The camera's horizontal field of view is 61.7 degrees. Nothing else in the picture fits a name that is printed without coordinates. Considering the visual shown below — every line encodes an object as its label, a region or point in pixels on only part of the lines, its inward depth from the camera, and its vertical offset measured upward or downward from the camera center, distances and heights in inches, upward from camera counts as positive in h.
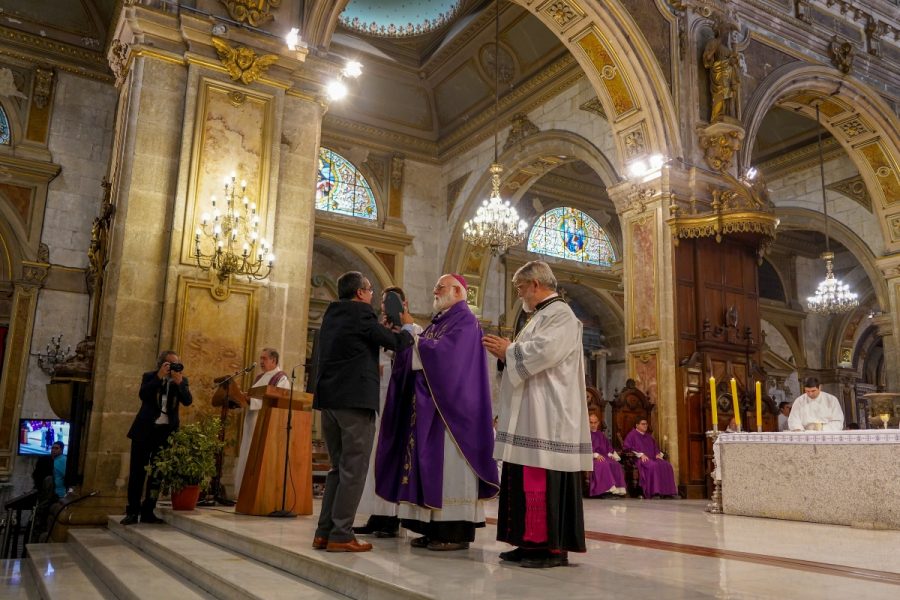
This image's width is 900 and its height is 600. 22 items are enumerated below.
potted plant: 247.8 -13.7
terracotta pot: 251.8 -24.6
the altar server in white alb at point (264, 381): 272.2 +16.1
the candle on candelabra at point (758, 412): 270.1 +10.3
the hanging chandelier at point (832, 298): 602.2 +115.2
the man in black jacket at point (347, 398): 156.9 +6.3
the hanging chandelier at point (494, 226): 508.7 +138.6
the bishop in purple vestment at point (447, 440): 160.7 -2.0
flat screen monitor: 486.6 -10.4
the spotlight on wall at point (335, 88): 352.5 +157.8
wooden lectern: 238.8 -11.3
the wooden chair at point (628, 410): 448.1 +16.2
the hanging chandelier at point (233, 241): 301.6 +73.5
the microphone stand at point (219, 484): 277.0 -22.6
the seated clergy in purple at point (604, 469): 422.0 -18.2
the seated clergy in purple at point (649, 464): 423.5 -14.9
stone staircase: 131.7 -31.0
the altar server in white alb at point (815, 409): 337.1 +15.1
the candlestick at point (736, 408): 269.9 +11.5
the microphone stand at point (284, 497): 233.2 -22.3
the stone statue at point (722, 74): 483.8 +233.4
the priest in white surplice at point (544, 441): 141.7 -1.3
